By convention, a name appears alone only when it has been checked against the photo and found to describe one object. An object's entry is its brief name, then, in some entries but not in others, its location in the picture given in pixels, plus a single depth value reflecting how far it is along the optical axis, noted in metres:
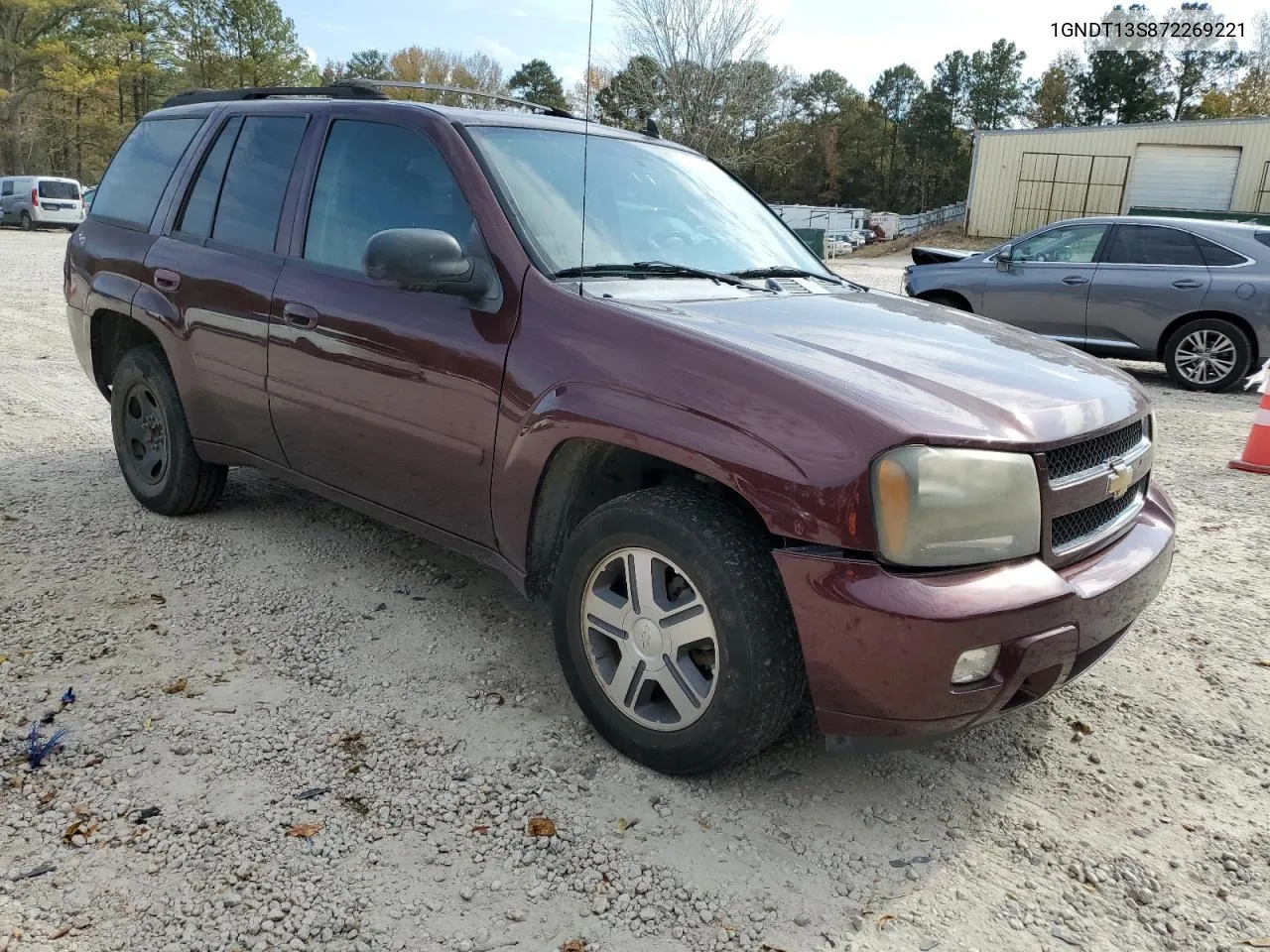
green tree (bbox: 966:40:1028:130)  69.94
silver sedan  9.01
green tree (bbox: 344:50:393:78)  66.56
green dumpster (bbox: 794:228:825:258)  26.17
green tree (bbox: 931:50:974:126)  70.94
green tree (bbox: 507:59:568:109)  62.97
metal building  32.66
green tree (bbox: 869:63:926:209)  76.69
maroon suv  2.28
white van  28.53
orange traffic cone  6.27
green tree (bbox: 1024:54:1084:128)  59.62
